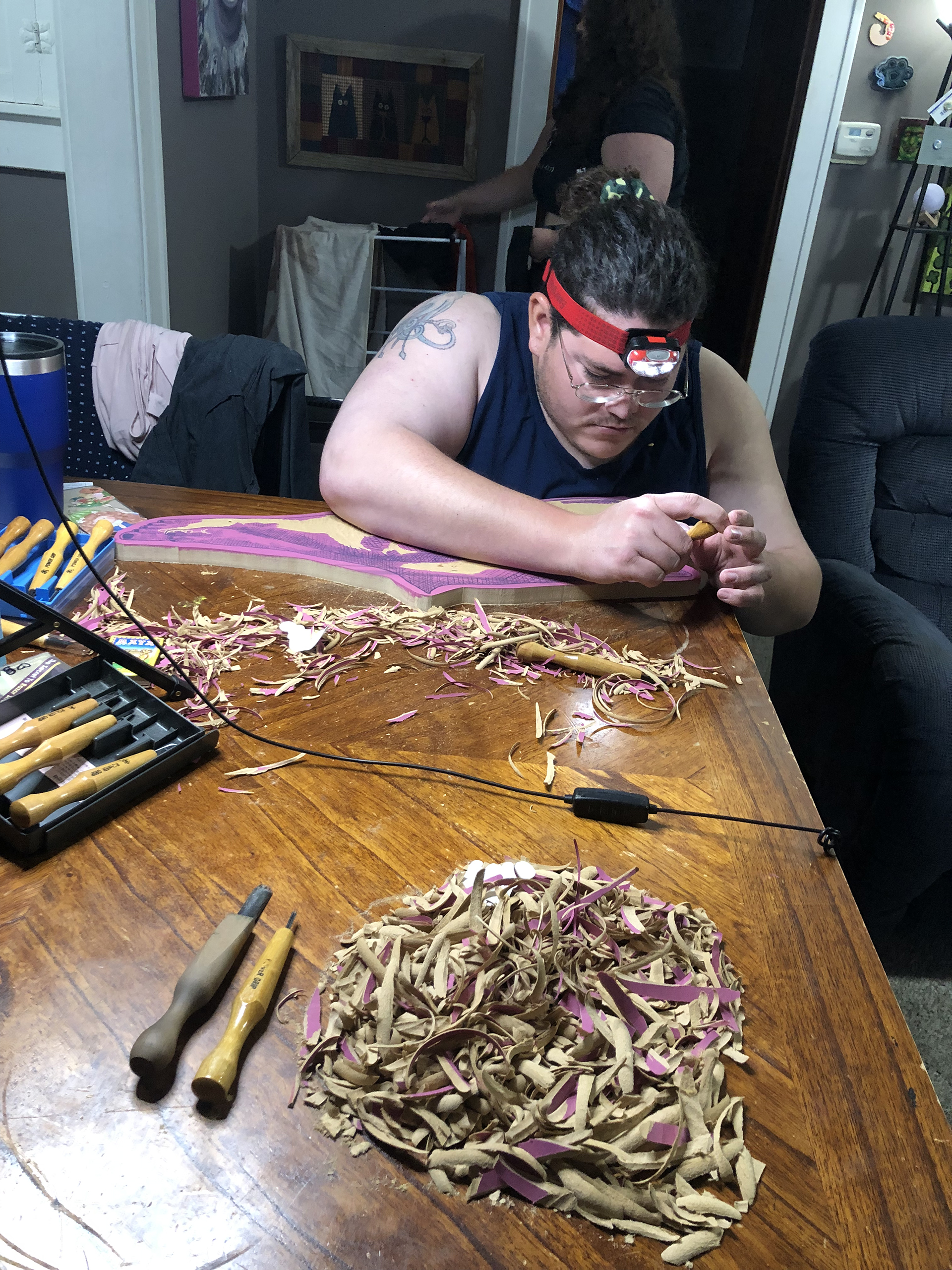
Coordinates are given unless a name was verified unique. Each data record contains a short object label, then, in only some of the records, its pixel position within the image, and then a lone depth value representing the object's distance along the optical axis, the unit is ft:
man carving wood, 3.83
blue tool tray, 3.28
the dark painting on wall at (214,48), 7.53
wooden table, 1.49
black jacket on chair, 5.80
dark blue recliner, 5.17
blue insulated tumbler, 3.28
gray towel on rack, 8.14
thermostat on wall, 8.82
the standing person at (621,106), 7.55
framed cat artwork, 7.47
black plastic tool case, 2.22
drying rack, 8.13
